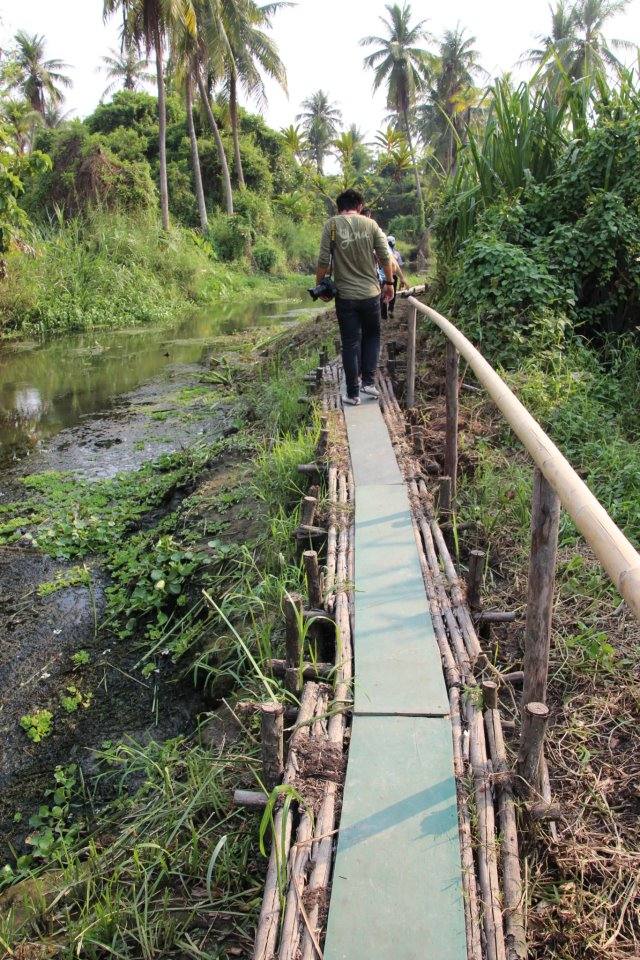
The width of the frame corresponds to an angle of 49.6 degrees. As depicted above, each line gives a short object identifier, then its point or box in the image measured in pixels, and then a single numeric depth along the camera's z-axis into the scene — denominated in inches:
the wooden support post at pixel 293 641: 97.7
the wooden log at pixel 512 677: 98.5
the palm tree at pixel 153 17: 601.3
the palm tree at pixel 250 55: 845.8
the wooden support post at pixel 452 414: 158.2
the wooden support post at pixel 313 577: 113.0
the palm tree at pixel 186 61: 639.8
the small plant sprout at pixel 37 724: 133.0
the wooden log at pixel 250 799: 80.7
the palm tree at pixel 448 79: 1251.2
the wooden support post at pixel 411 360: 215.5
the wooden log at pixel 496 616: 115.9
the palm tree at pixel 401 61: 1230.9
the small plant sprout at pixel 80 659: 152.6
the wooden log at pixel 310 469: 173.0
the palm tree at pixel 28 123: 977.5
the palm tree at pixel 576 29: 1066.3
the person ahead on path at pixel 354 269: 201.3
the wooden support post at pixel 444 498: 154.4
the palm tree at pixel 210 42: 729.0
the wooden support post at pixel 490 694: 85.0
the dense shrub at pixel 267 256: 1007.6
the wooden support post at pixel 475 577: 115.9
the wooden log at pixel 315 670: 102.4
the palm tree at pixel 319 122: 1737.2
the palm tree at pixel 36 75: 1305.4
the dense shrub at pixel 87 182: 699.4
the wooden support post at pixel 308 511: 138.9
